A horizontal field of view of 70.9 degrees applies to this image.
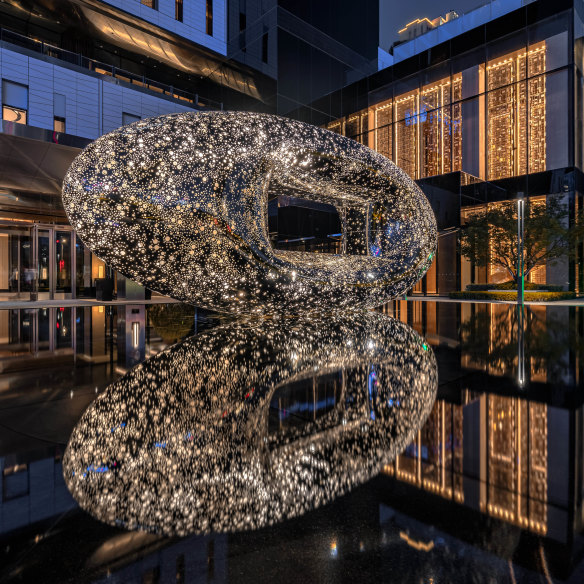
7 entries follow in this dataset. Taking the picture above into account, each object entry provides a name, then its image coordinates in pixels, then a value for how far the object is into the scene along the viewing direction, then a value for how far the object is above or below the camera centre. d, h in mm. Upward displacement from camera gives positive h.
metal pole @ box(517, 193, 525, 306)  15094 +1602
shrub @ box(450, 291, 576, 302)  16969 -264
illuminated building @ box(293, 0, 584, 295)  19719 +9903
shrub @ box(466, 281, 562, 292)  18752 +149
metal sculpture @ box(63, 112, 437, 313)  4742 +1033
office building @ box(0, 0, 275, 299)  19984 +11680
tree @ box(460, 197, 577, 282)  16984 +2300
